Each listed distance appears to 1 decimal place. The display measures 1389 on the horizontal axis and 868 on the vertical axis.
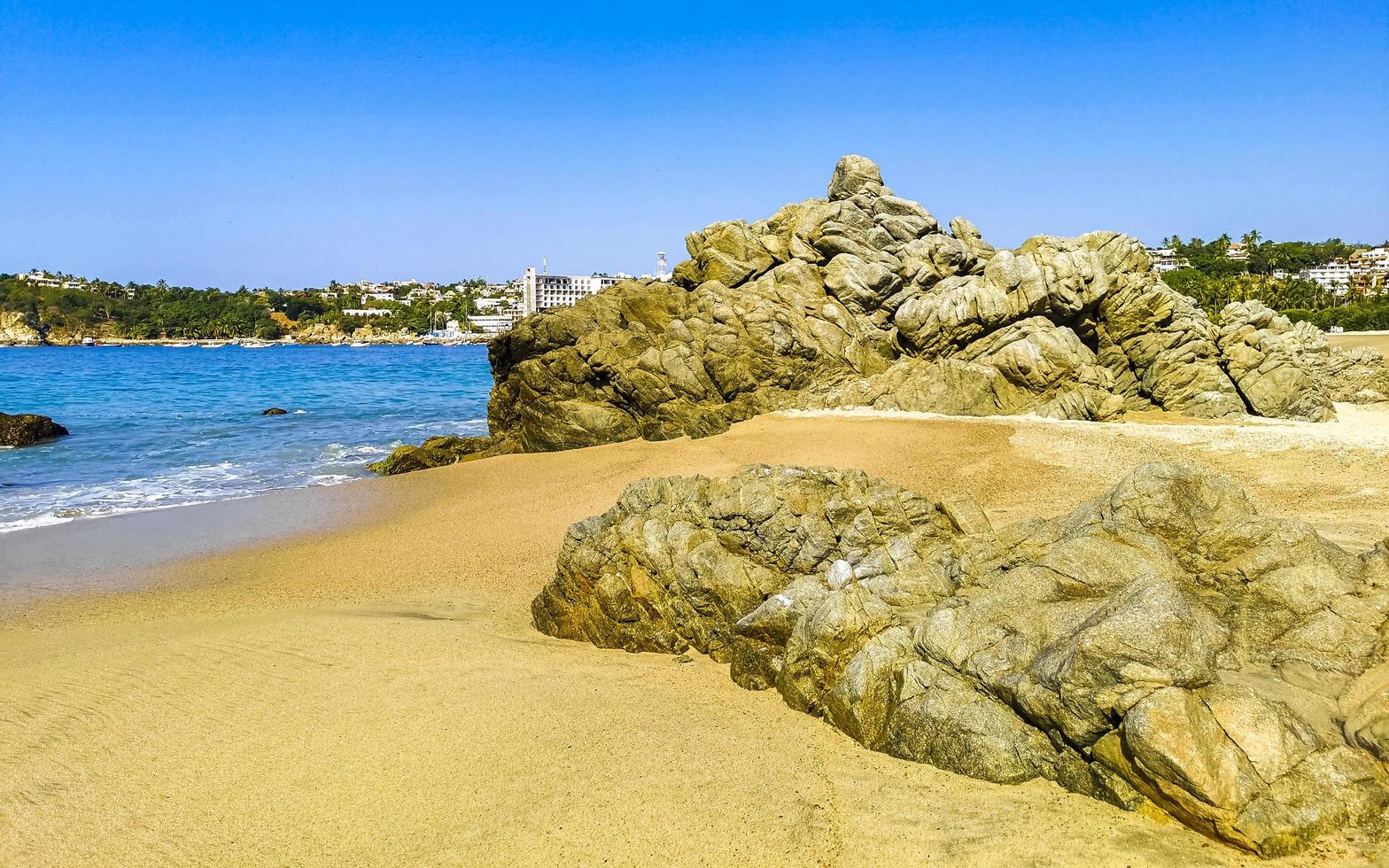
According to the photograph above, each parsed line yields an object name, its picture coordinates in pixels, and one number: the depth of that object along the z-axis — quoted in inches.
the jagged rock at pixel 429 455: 869.2
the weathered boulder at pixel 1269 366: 816.9
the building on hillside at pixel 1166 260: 3966.5
